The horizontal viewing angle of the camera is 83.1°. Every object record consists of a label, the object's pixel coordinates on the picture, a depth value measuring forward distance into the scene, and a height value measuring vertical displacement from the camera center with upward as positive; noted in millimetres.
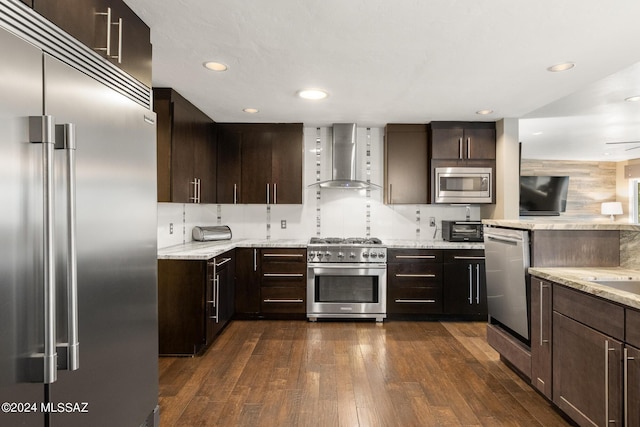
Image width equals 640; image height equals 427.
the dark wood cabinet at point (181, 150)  3074 +616
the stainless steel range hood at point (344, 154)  4426 +746
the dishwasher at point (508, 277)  2432 -466
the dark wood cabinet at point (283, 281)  4090 -759
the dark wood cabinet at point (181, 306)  2996 -754
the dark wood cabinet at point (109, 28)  1306 +809
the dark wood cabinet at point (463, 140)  4238 +868
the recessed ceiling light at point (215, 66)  2572 +1083
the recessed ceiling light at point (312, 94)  3172 +1086
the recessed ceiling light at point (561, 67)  2543 +1054
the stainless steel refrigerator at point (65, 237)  960 -69
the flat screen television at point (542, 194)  7133 +391
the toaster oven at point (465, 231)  4215 -200
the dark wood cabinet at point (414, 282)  4059 -765
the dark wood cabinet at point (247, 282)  4086 -761
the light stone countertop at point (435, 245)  4039 -349
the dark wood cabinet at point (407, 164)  4371 +611
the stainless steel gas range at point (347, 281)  4043 -753
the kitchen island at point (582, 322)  1630 -567
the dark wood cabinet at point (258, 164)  4406 +624
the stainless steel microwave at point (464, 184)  4238 +350
